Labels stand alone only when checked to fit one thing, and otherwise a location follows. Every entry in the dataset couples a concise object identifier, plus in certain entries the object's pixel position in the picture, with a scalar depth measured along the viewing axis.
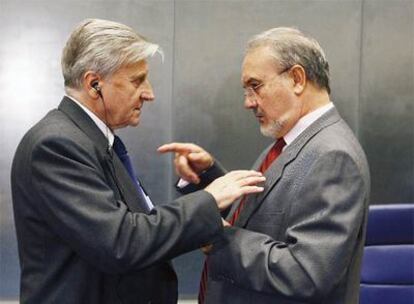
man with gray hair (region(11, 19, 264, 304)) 1.37
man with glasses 1.39
